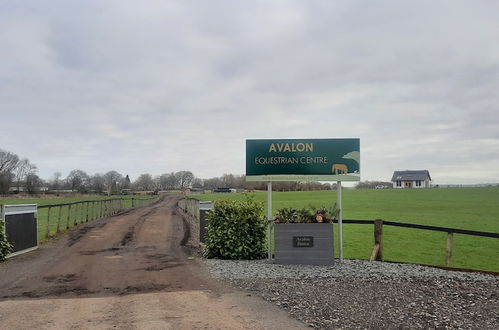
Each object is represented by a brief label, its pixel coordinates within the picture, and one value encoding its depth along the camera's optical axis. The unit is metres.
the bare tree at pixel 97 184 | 114.19
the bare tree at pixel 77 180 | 123.68
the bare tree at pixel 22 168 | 125.40
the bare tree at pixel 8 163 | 114.06
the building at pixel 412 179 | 140.38
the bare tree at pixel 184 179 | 161.50
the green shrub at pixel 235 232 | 10.21
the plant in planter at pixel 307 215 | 9.59
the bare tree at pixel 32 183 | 114.66
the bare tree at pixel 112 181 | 112.39
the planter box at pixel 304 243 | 9.30
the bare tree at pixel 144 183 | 147.12
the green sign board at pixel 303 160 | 10.12
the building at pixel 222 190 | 114.84
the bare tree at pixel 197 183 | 161.25
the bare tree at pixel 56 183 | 133.00
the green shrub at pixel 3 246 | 9.96
